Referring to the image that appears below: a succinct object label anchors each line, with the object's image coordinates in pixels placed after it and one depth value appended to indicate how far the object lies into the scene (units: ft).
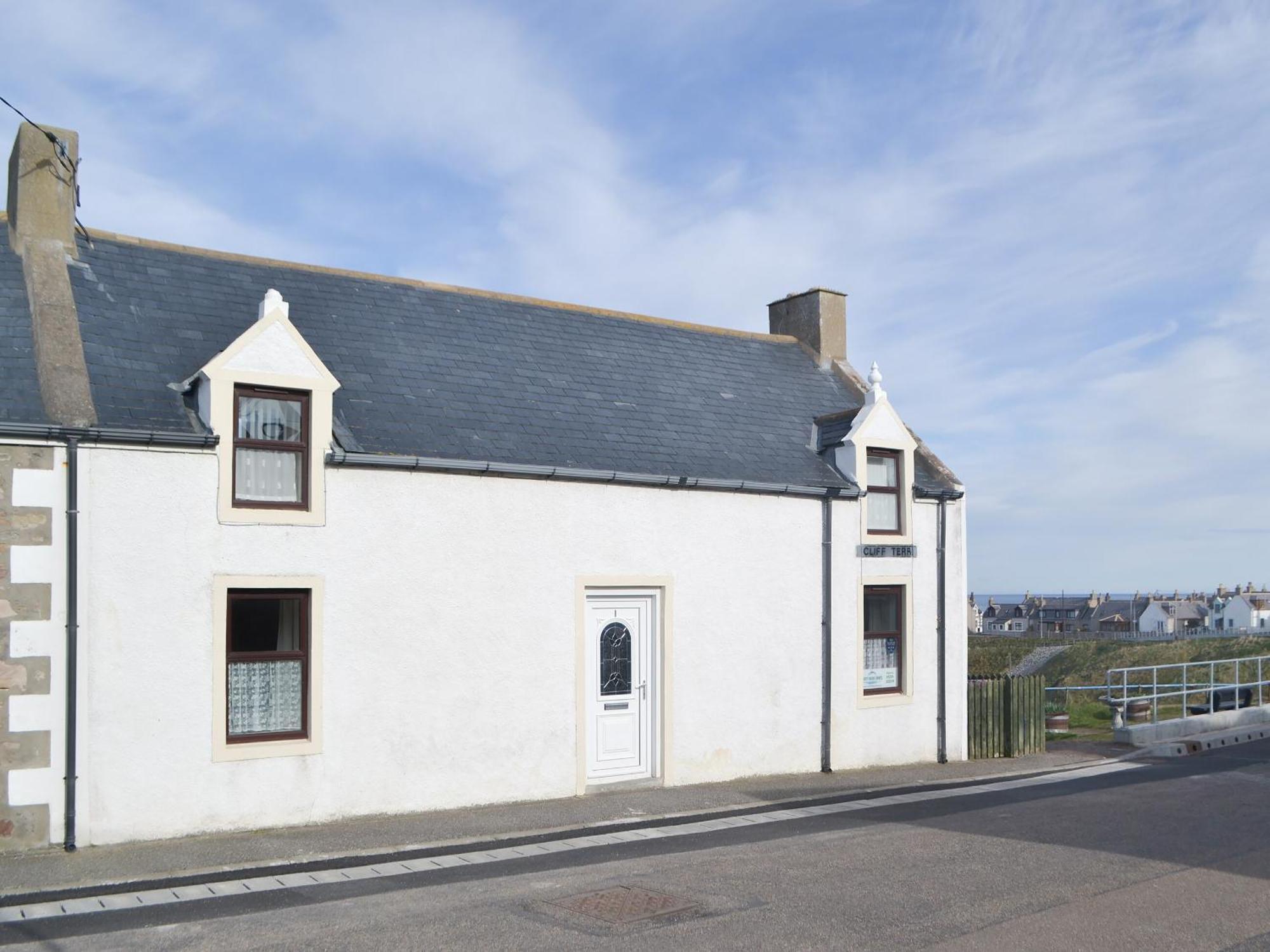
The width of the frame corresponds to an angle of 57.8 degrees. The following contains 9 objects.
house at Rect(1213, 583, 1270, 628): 433.48
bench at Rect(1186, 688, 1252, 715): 67.92
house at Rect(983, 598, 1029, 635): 484.33
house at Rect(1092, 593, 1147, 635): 431.02
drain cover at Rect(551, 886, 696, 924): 26.30
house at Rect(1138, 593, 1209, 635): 425.69
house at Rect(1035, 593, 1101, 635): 449.06
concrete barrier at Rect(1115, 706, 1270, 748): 60.80
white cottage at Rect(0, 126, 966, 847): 34.86
